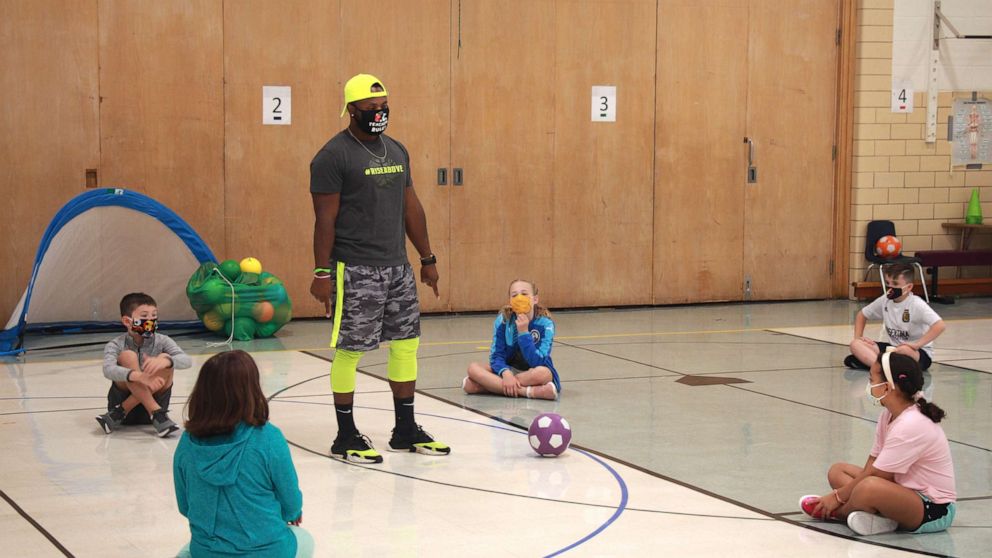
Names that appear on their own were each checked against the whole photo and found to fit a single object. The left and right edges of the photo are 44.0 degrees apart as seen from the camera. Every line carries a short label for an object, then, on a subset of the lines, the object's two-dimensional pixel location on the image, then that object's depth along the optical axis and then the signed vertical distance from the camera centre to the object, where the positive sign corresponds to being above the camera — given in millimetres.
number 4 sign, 13805 +846
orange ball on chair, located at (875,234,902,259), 13211 -795
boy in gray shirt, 6785 -1111
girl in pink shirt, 4969 -1210
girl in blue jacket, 7875 -1214
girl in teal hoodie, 3695 -903
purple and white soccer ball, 6301 -1360
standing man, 6191 -407
